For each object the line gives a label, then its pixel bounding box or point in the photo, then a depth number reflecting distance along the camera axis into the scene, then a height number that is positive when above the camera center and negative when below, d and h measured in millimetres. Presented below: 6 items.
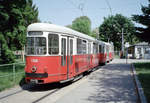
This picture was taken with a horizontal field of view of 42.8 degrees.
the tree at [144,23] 20534 +3160
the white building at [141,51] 42938 +358
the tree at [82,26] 69125 +9740
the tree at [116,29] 56188 +7146
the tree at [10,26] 13781 +2146
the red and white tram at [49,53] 8633 +2
